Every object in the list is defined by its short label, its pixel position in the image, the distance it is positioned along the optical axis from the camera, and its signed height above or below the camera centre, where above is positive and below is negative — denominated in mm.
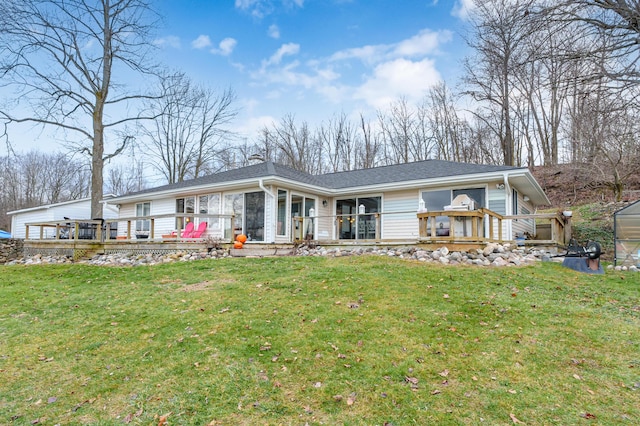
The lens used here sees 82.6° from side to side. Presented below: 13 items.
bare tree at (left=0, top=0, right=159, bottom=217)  15180 +7141
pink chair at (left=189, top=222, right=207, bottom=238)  12453 -203
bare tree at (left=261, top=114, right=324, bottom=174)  26438 +5906
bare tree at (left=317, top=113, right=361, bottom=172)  26859 +6210
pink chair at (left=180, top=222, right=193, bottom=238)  12477 -269
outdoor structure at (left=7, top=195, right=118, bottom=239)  21438 +751
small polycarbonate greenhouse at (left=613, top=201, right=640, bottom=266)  8508 -257
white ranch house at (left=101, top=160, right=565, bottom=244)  10336 +753
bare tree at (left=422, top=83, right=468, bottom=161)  24406 +6596
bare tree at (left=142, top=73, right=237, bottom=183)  24938 +6251
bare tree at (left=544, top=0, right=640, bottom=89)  6883 +3751
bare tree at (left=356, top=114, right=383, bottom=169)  26344 +5581
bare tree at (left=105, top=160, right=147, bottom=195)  32469 +4234
